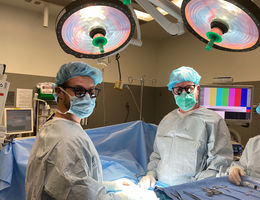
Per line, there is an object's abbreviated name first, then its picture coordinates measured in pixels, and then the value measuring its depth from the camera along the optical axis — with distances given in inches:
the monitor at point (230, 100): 86.7
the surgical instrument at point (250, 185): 38.6
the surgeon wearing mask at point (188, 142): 57.1
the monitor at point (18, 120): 123.4
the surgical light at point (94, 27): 25.3
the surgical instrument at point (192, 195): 33.8
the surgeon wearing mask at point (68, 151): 34.3
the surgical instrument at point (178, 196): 33.2
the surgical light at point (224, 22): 20.8
